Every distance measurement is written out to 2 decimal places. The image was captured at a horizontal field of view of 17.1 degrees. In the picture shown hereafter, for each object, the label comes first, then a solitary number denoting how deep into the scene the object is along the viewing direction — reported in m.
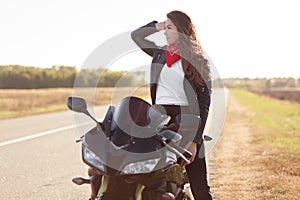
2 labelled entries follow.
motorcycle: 6.71
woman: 8.04
